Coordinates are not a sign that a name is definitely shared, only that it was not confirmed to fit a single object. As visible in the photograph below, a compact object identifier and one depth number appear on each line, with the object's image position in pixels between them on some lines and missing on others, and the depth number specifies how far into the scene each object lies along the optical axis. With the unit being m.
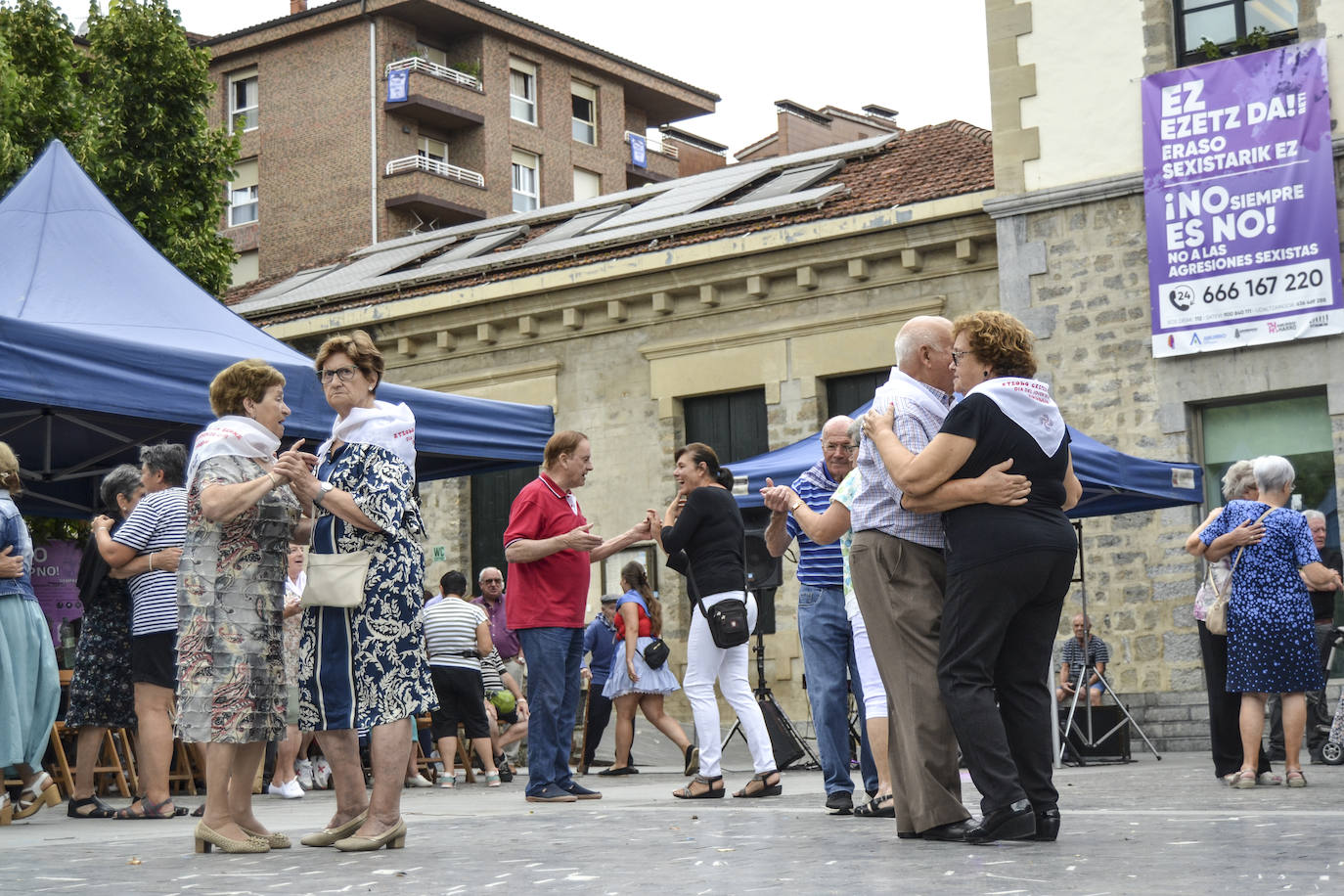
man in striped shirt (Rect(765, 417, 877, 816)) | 7.75
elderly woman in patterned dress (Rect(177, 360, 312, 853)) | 5.87
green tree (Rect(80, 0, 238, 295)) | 19.81
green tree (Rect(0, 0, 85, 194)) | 19.27
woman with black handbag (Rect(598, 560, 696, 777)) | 13.10
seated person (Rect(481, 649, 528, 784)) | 13.89
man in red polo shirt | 8.80
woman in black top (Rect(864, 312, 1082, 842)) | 5.45
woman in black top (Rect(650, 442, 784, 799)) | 8.97
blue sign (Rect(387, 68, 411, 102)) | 39.41
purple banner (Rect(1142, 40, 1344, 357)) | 15.02
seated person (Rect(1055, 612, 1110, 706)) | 14.86
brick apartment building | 39.44
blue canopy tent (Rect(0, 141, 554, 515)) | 8.58
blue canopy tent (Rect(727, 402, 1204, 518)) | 11.80
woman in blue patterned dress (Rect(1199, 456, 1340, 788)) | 8.59
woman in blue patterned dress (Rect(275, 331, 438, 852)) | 5.77
